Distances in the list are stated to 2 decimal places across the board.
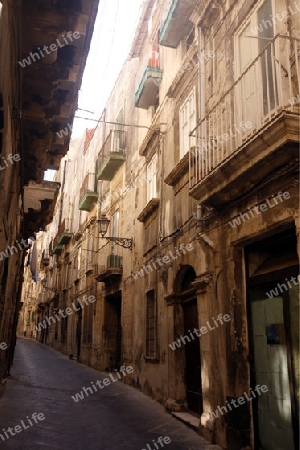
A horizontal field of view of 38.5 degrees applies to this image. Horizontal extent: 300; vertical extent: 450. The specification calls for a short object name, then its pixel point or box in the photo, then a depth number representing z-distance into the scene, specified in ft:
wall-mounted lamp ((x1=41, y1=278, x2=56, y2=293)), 107.82
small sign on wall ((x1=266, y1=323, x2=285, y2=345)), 18.85
